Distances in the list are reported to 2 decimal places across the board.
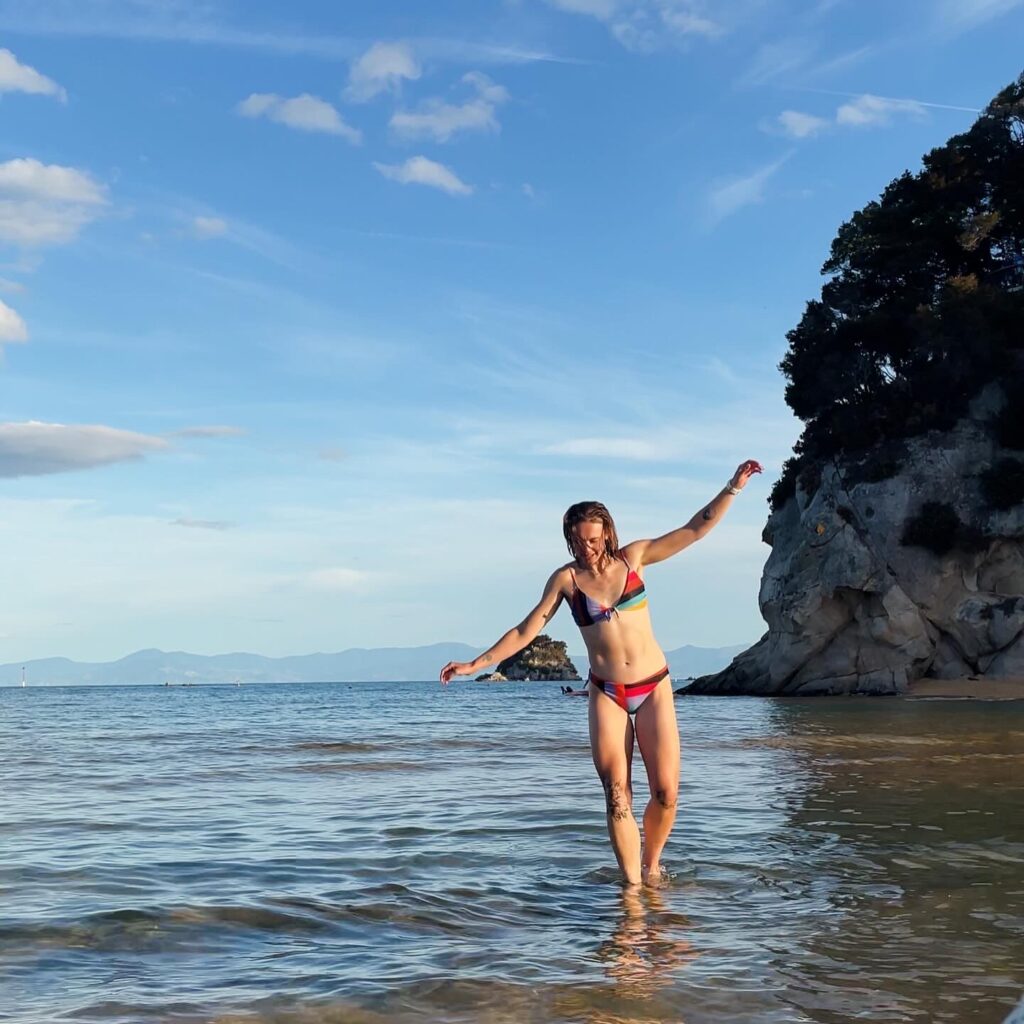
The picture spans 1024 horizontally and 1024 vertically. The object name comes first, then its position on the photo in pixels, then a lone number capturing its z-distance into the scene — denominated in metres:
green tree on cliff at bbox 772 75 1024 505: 42.41
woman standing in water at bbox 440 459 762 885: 6.48
